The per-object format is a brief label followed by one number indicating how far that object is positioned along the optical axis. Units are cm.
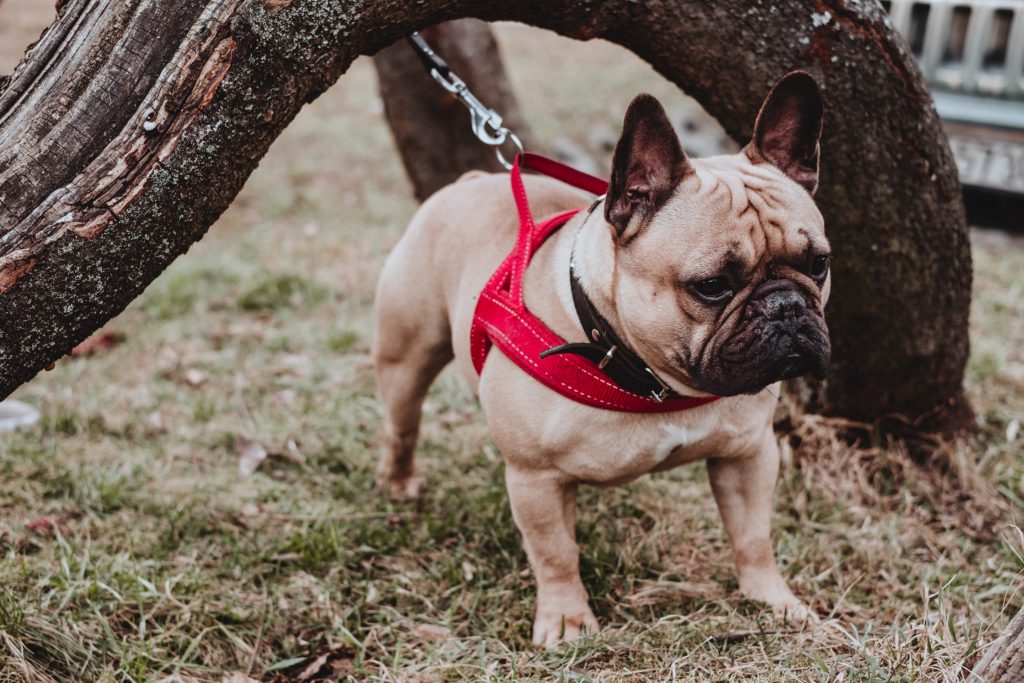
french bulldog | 239
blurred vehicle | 574
